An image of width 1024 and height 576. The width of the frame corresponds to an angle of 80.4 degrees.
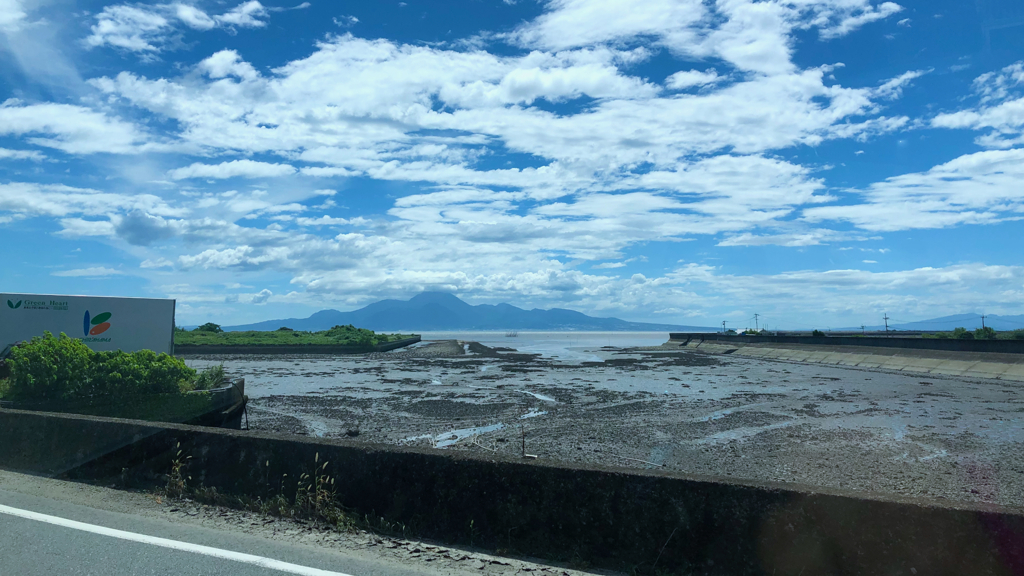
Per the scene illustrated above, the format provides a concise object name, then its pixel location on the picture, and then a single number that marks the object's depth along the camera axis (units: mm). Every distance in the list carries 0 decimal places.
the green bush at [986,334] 47125
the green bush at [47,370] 12305
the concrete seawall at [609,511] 4617
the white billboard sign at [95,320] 22734
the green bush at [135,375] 13211
